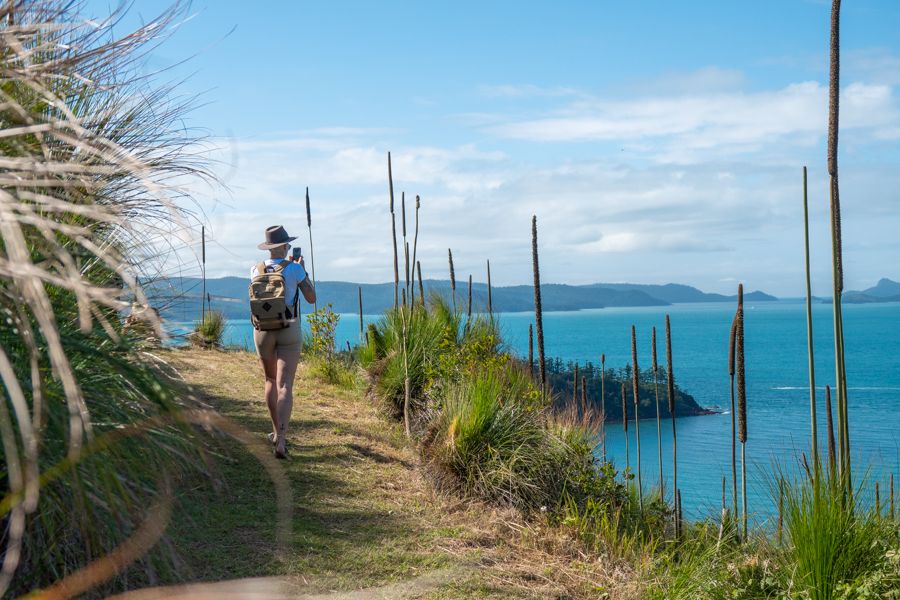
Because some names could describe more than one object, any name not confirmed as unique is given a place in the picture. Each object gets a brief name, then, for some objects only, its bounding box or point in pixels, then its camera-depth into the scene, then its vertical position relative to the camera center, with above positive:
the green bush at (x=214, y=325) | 13.95 -0.39
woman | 6.30 -0.32
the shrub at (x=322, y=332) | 11.65 -0.46
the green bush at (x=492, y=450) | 5.86 -1.13
